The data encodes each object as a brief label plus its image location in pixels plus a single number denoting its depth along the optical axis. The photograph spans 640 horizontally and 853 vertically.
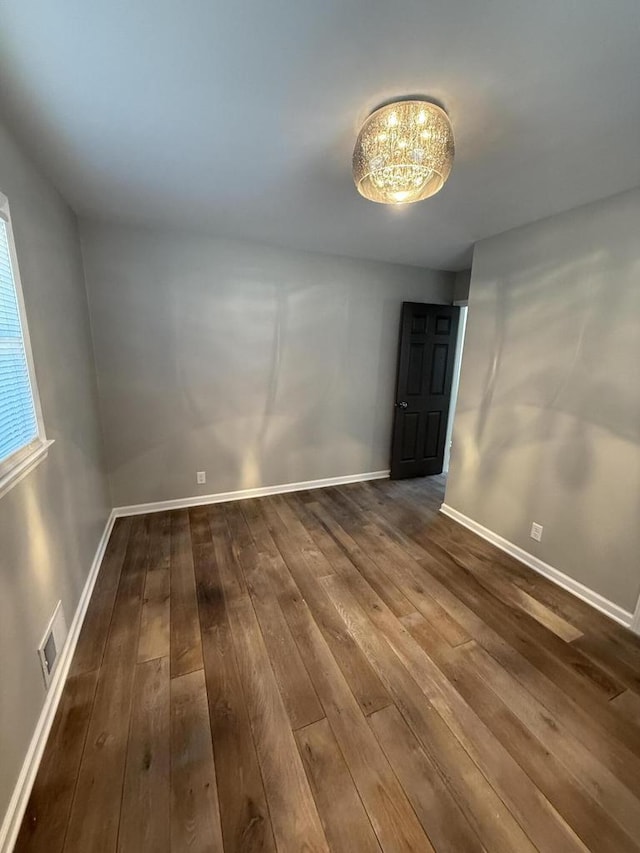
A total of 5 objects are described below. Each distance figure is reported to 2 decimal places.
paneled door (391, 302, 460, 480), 3.72
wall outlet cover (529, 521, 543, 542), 2.40
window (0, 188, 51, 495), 1.26
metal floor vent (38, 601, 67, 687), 1.38
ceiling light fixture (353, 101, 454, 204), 1.25
